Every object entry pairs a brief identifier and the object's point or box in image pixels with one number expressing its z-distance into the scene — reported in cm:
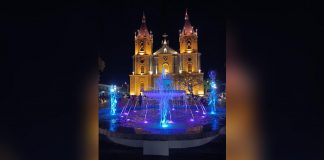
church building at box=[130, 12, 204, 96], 3869
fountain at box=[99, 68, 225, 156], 696
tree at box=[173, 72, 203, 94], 3722
